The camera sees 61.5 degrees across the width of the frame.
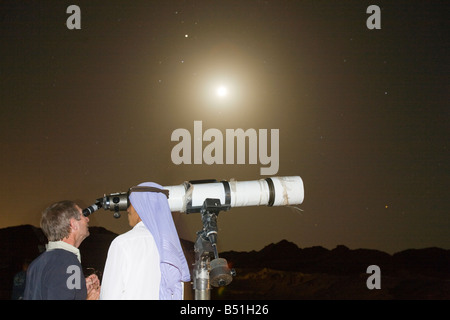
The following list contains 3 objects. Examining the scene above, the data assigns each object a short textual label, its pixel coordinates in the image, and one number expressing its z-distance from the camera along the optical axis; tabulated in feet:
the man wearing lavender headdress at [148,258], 8.27
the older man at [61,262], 8.77
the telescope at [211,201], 7.52
